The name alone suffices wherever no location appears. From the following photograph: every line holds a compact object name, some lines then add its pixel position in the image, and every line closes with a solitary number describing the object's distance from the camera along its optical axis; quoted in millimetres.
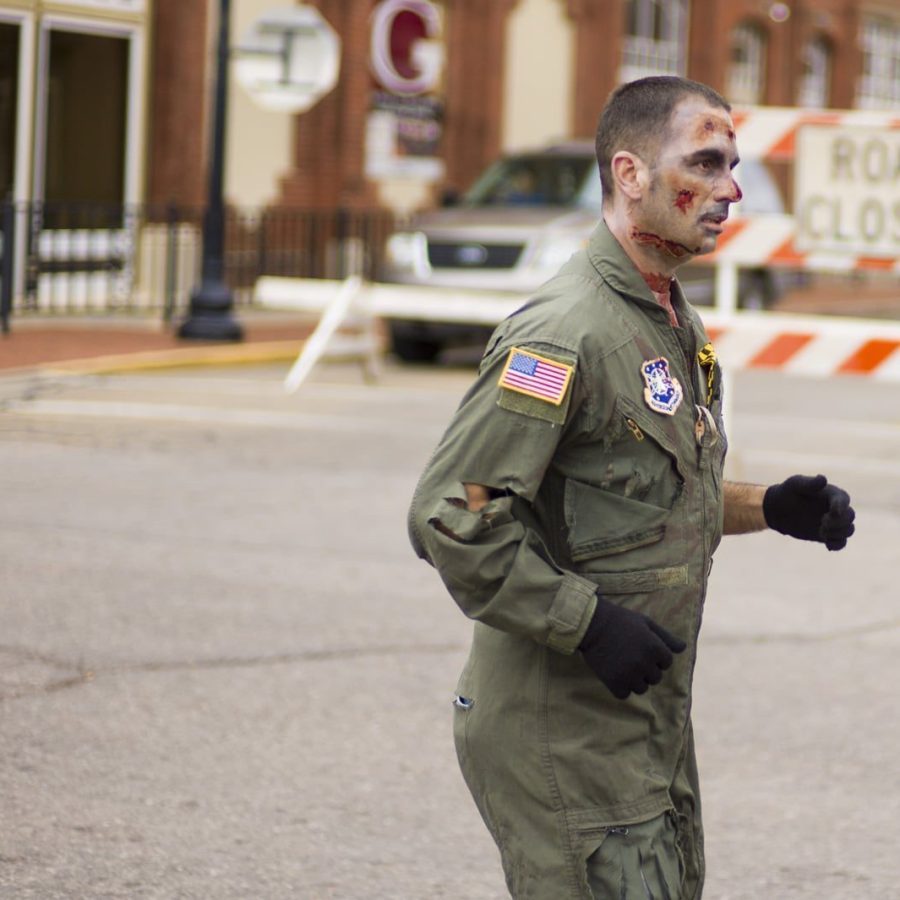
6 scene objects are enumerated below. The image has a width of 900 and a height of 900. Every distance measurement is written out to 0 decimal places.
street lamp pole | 17203
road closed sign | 10836
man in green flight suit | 2752
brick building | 20828
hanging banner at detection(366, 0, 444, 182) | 25766
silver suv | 16641
